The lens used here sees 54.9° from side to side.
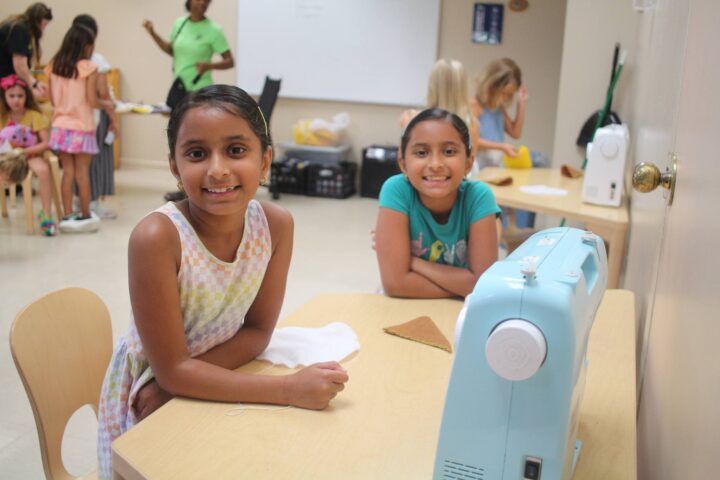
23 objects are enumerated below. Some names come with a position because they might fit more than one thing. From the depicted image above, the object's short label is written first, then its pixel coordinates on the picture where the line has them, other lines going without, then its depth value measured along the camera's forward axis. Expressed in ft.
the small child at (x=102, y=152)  15.87
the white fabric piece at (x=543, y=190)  10.08
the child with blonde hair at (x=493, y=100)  13.71
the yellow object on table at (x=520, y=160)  12.14
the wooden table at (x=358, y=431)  3.18
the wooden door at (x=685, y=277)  2.97
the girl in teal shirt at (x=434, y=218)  5.74
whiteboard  21.07
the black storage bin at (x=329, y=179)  21.35
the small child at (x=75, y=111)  15.19
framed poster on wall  20.03
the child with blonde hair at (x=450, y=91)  11.25
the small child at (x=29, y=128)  15.40
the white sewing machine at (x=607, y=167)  9.32
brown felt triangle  4.62
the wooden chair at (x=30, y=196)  15.67
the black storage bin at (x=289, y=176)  21.40
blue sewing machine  2.63
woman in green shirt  18.56
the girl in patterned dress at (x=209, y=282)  3.76
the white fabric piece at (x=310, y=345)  4.30
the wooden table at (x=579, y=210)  8.79
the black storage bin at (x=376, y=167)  21.13
